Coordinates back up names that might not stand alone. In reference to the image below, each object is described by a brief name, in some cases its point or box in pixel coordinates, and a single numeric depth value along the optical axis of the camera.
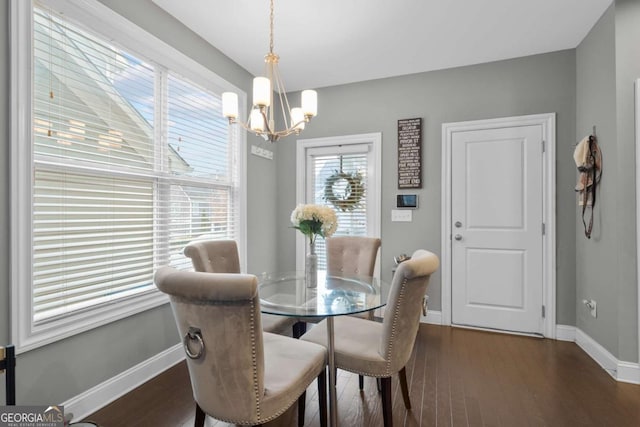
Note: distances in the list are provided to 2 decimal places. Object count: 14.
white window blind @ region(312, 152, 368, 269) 3.62
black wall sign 3.34
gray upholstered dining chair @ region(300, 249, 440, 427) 1.46
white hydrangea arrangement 1.95
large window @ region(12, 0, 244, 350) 1.57
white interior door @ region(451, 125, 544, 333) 2.98
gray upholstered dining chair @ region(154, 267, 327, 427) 1.09
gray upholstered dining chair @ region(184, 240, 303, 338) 2.12
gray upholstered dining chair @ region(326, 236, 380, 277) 2.55
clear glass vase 2.08
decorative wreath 3.63
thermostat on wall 3.35
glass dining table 1.57
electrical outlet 2.51
